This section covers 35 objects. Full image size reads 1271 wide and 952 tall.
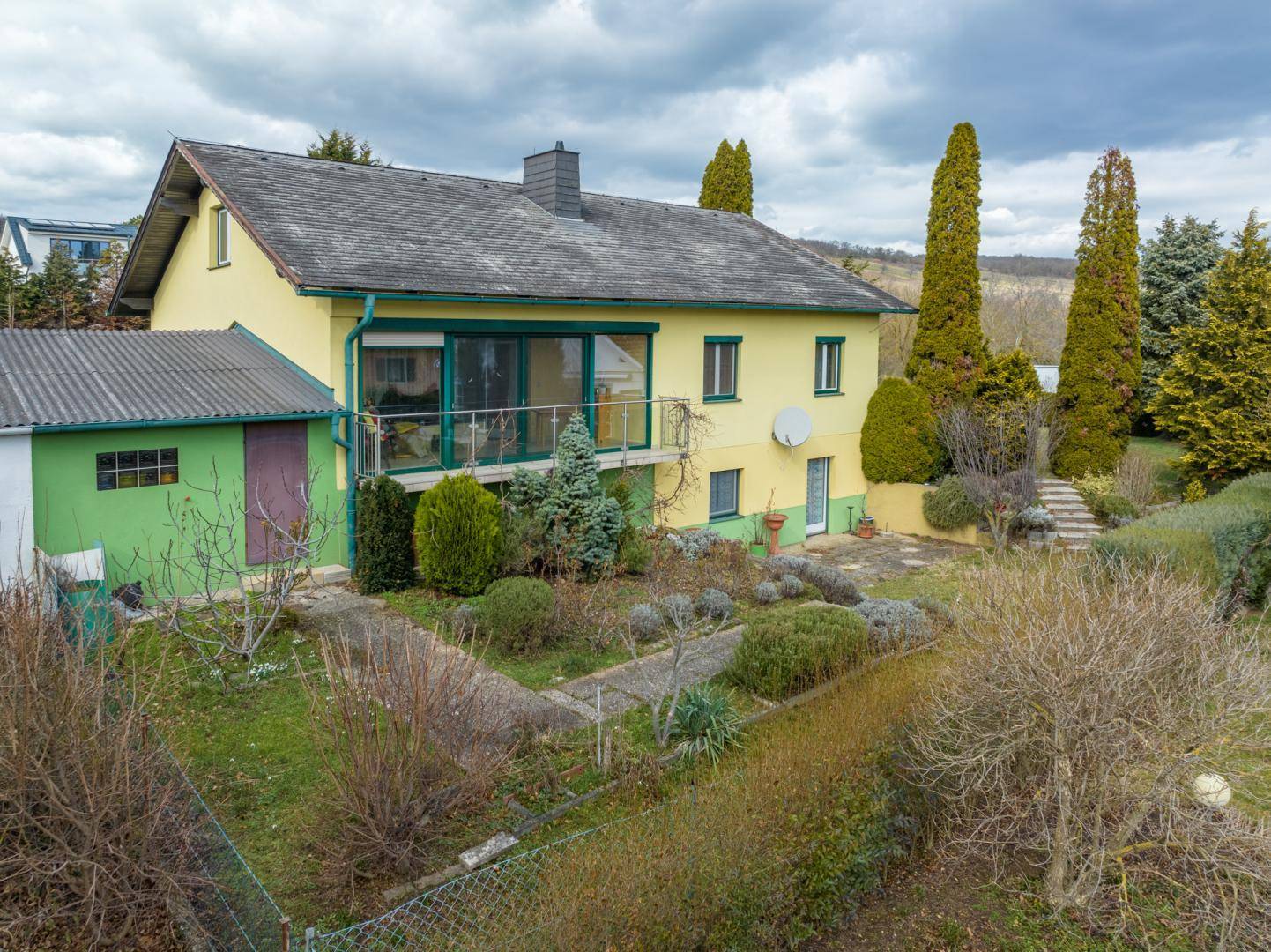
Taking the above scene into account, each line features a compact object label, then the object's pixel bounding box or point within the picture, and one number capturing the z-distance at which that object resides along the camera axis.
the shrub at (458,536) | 12.41
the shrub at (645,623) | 11.45
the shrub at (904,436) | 20.83
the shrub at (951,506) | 19.75
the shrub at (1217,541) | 12.30
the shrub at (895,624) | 10.49
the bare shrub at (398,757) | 5.80
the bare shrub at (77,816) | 5.05
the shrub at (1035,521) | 18.89
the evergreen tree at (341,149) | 28.82
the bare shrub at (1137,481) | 20.52
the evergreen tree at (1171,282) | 28.05
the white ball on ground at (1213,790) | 6.41
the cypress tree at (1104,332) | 20.98
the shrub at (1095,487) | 20.55
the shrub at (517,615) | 10.54
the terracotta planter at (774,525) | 19.30
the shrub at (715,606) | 12.42
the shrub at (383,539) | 12.77
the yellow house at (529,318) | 13.48
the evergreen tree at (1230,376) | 19.72
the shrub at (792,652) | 9.42
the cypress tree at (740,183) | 25.91
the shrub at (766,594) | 13.52
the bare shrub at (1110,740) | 6.07
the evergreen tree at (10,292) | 22.44
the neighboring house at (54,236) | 50.38
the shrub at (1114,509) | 19.45
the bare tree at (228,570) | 9.31
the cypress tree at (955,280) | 20.72
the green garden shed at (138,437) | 11.06
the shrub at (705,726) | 7.89
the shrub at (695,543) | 15.62
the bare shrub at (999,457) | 18.83
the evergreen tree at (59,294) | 23.61
